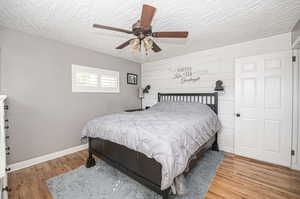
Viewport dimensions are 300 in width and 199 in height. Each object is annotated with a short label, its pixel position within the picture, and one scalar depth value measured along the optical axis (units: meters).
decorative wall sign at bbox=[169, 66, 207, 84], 3.64
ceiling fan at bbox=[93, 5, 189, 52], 1.41
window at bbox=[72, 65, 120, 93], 3.16
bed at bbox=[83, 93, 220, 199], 1.42
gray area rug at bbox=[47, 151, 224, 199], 1.73
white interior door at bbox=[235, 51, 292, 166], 2.43
